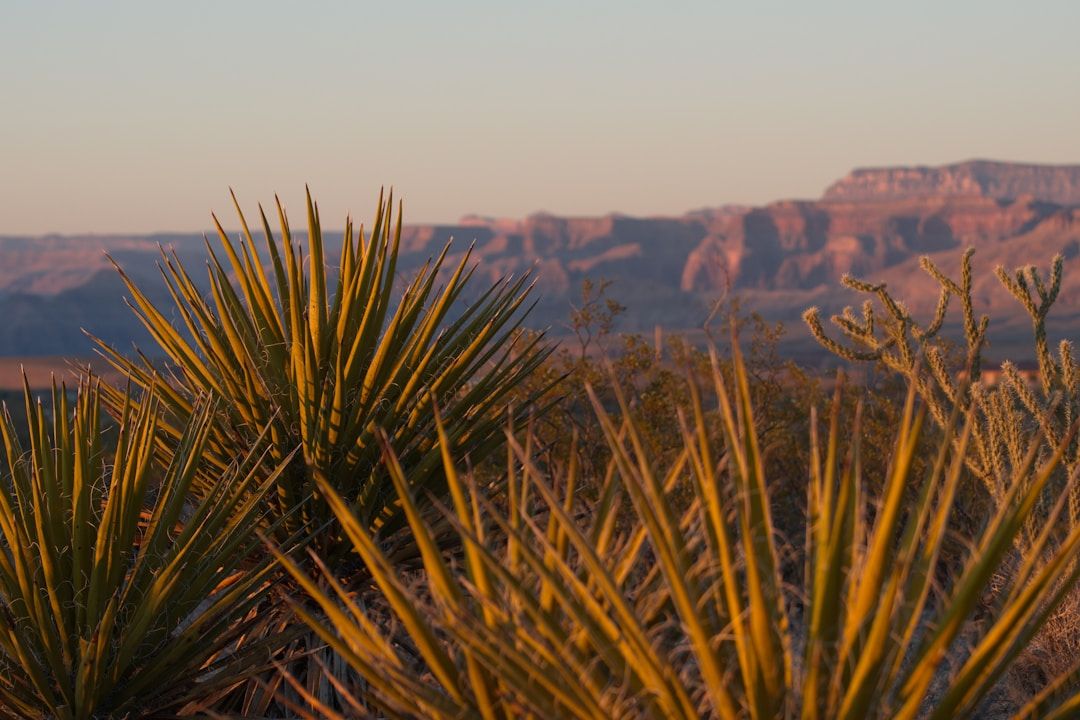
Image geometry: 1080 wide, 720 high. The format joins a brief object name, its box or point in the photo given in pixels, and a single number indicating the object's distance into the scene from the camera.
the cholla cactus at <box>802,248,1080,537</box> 6.12
